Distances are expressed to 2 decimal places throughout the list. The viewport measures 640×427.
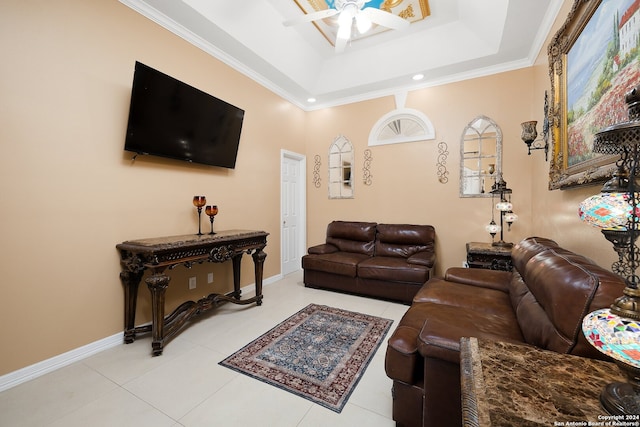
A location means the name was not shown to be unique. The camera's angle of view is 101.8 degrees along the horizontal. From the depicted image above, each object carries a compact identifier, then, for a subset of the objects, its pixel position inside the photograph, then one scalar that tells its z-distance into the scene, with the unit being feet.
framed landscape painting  4.40
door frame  16.30
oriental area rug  5.93
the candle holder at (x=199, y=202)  9.21
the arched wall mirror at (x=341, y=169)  15.29
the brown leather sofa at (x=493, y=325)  3.47
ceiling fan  8.33
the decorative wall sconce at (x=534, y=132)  8.75
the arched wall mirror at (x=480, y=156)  12.03
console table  7.11
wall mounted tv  7.72
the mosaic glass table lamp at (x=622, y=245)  2.14
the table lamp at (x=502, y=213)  10.45
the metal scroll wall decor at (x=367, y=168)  14.71
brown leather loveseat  10.87
